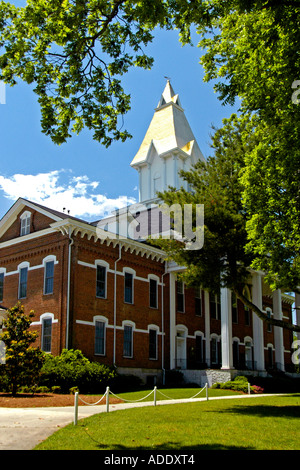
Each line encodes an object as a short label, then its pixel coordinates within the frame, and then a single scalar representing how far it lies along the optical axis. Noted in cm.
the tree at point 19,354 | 2070
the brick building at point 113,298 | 2734
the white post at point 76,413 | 1217
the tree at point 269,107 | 1170
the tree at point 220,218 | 1952
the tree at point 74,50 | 997
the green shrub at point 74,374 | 2281
